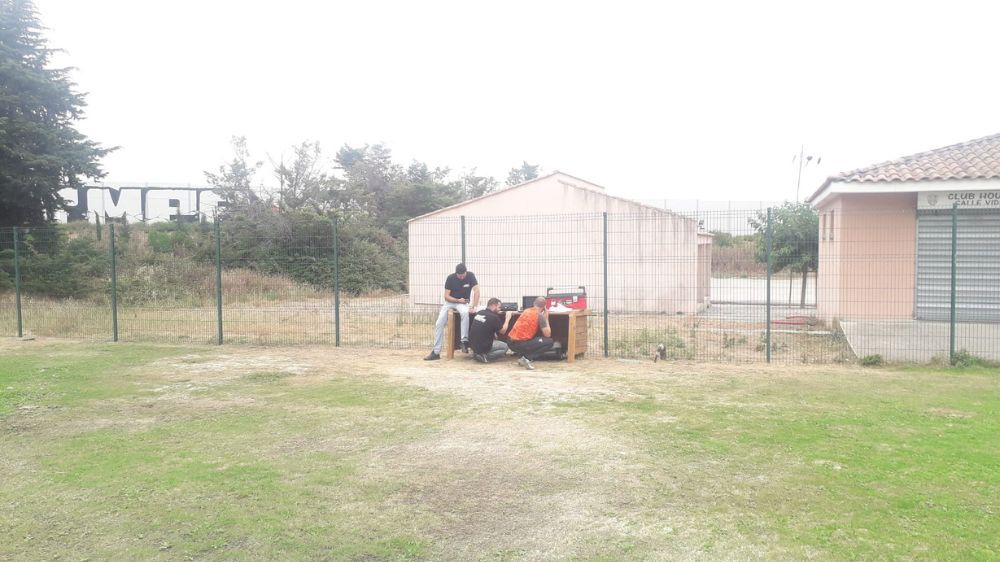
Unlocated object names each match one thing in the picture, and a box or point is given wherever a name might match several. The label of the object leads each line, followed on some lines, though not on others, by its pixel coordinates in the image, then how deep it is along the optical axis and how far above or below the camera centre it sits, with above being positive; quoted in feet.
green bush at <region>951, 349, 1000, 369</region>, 33.65 -4.47
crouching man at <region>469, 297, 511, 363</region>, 36.55 -3.44
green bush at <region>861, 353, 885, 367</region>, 34.78 -4.60
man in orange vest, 35.68 -3.44
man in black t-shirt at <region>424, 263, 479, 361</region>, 38.73 -1.91
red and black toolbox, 56.65 -2.86
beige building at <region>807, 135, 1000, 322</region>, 41.78 +1.16
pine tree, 74.79 +13.44
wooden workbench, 37.32 -3.59
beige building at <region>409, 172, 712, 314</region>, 66.33 +1.38
